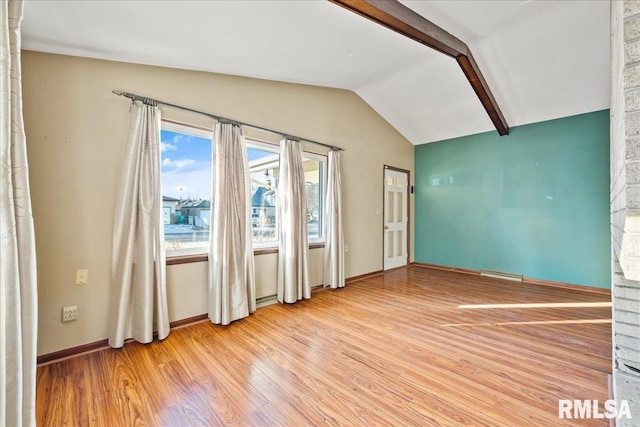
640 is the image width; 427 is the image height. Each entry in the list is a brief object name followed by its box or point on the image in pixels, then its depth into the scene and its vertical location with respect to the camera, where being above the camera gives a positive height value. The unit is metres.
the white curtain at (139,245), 2.25 -0.26
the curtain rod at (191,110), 2.34 +1.04
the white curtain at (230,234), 2.74 -0.21
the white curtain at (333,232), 3.97 -0.25
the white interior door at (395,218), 5.15 -0.06
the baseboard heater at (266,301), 3.27 -1.07
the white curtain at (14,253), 0.99 -0.15
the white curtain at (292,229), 3.39 -0.18
